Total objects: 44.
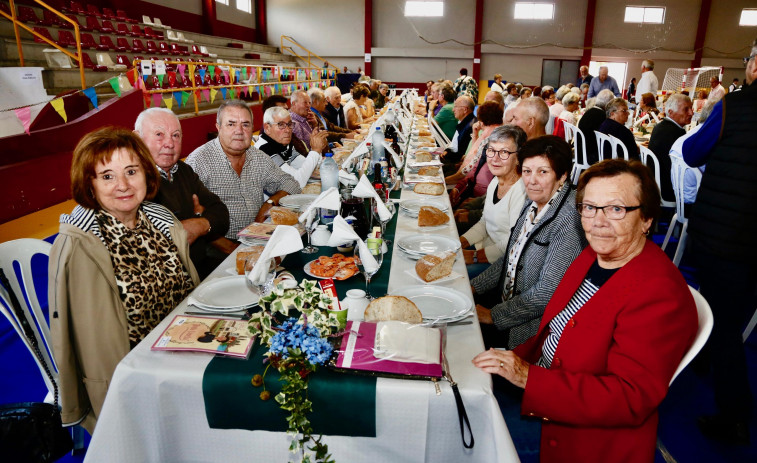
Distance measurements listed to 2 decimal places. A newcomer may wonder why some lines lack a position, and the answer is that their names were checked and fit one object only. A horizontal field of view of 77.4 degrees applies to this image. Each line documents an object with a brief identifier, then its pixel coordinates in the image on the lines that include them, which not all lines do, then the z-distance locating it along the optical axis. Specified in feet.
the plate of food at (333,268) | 5.29
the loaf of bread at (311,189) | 9.82
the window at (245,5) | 54.36
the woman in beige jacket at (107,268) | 4.46
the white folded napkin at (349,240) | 4.72
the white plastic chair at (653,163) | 11.84
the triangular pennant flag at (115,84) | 19.21
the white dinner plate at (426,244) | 6.12
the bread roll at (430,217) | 7.46
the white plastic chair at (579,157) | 16.13
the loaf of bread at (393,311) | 4.14
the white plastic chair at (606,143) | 13.70
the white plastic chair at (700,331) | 3.67
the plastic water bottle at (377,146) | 12.16
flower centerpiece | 3.19
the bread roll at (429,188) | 9.69
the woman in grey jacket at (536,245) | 5.43
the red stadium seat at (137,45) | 32.70
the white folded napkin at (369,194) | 6.28
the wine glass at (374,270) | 4.80
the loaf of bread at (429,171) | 11.85
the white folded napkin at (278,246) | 4.11
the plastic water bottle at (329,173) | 8.77
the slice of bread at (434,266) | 5.25
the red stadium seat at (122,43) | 31.15
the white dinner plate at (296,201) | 8.65
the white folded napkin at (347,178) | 9.14
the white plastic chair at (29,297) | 4.94
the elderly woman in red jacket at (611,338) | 3.51
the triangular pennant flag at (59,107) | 16.76
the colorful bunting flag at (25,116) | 15.31
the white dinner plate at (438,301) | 4.44
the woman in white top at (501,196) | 8.07
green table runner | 3.47
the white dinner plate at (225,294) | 4.56
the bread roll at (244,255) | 5.09
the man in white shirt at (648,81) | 30.96
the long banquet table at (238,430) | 3.45
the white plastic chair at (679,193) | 10.50
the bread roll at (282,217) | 7.22
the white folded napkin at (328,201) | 5.98
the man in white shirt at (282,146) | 11.18
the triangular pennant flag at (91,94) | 18.18
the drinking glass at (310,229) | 6.24
